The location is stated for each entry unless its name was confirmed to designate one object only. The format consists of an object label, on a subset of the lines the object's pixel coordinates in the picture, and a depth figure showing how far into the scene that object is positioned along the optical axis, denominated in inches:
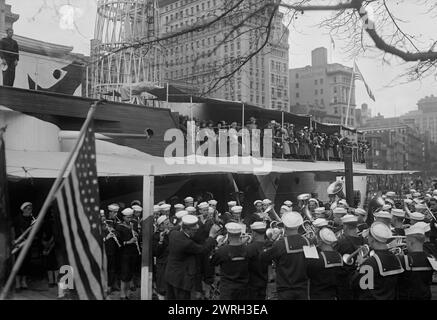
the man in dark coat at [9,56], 491.2
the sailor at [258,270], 276.5
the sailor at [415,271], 237.0
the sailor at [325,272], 243.8
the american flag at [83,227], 166.1
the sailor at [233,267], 260.7
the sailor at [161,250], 345.1
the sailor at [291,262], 242.8
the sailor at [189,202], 446.7
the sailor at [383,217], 296.5
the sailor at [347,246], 261.0
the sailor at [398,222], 346.6
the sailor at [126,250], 368.5
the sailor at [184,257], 289.0
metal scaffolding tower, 660.1
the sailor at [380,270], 230.8
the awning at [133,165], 402.0
